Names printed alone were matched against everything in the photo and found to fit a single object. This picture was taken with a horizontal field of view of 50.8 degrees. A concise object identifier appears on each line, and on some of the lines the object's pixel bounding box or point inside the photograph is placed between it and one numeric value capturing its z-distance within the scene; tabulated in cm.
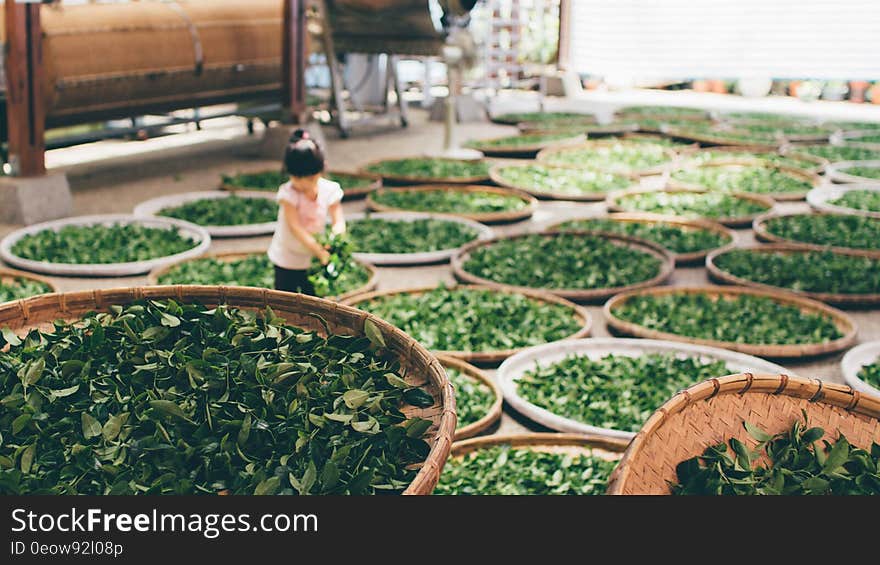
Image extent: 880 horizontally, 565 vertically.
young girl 350
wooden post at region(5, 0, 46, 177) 555
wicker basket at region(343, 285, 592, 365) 355
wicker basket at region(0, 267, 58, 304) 429
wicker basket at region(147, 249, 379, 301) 425
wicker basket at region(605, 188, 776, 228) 590
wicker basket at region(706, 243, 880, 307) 433
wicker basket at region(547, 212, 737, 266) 552
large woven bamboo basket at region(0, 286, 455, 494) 198
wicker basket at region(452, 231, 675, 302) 436
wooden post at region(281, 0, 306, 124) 775
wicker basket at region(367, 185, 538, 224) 588
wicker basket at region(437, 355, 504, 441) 294
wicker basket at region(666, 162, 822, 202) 663
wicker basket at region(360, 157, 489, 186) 685
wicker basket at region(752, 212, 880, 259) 500
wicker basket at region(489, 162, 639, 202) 655
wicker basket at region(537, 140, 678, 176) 753
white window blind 1036
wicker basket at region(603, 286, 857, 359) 361
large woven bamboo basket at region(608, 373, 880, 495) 179
